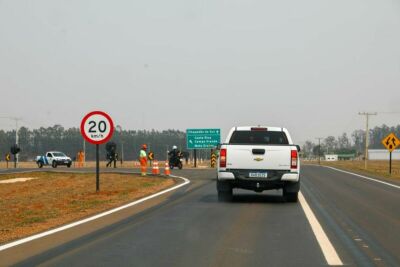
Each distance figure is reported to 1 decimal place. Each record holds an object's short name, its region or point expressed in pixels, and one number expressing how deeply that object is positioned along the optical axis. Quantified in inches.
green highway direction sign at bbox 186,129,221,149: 2169.0
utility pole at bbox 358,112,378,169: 3600.9
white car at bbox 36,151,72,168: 2466.0
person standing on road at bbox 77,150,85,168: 2384.8
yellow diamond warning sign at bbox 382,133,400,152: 1785.2
